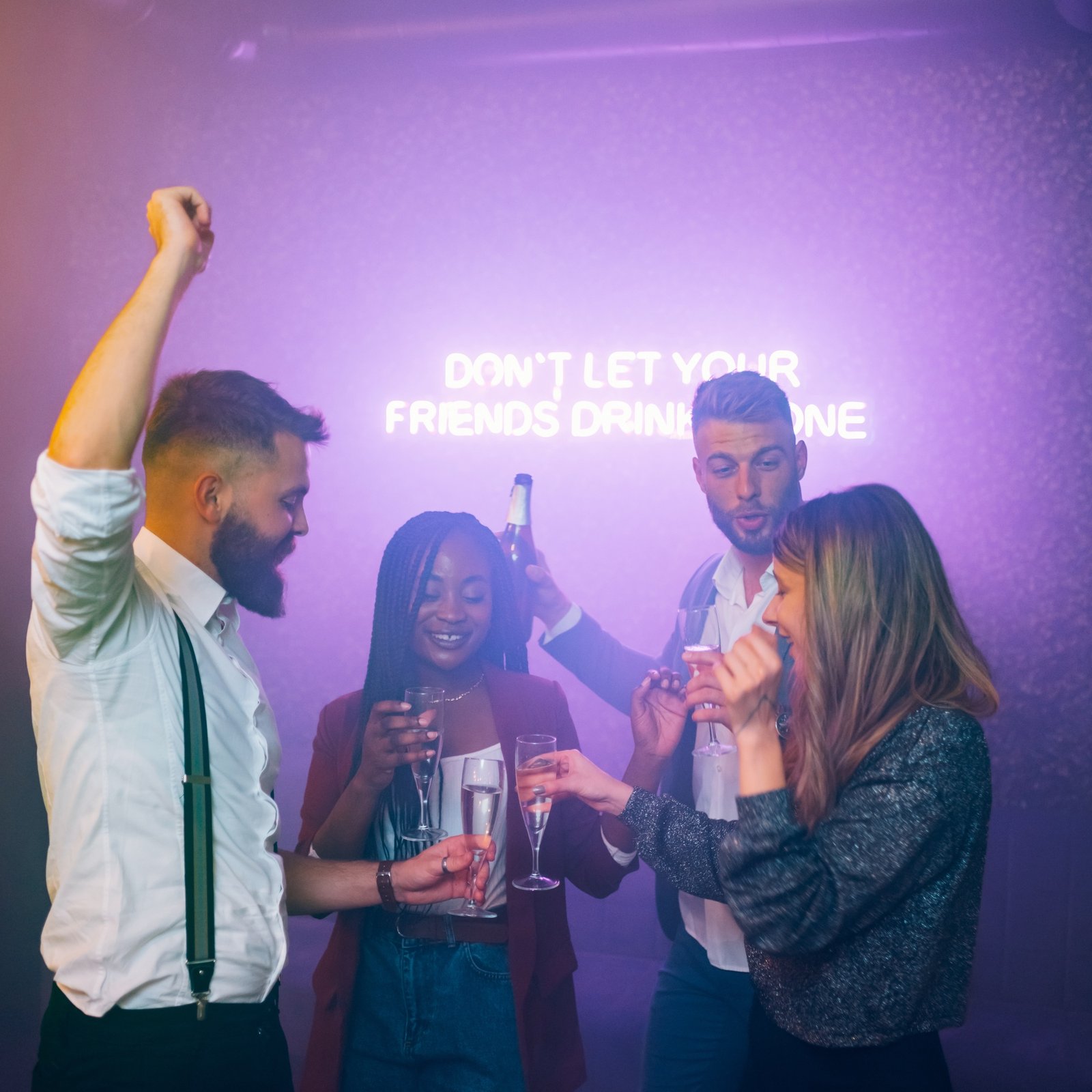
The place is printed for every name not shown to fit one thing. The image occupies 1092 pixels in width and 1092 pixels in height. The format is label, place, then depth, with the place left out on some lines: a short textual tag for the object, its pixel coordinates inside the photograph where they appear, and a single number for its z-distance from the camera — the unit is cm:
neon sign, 378
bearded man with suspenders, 115
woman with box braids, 178
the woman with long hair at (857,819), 130
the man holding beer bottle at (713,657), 209
